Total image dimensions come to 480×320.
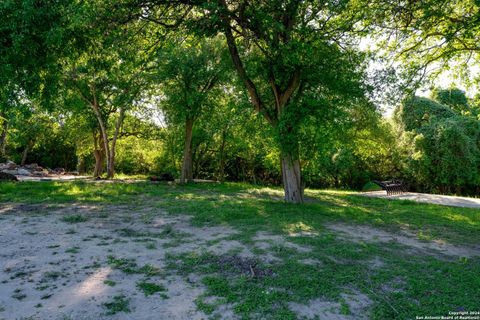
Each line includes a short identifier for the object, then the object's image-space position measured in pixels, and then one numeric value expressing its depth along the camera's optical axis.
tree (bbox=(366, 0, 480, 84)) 7.67
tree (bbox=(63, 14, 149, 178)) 9.30
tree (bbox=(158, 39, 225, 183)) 17.03
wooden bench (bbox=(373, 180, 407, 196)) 17.83
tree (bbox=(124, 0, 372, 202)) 8.90
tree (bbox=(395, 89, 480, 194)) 20.94
